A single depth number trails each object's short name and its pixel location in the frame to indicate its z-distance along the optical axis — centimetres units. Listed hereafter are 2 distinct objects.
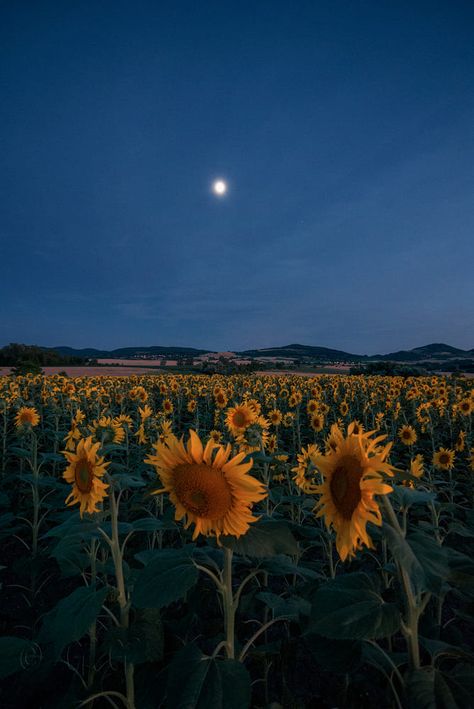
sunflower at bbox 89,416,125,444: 267
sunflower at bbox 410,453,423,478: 389
